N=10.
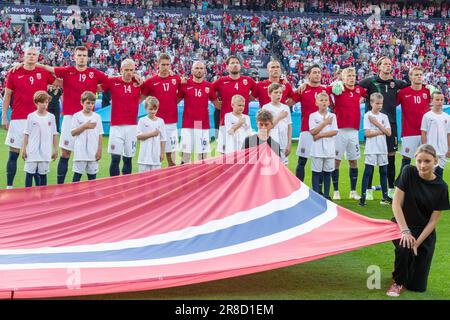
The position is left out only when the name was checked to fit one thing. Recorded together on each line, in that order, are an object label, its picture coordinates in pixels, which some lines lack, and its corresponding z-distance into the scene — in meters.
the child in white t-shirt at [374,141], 9.35
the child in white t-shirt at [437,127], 9.34
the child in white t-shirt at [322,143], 9.15
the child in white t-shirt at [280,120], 8.98
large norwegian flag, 4.95
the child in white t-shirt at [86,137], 8.51
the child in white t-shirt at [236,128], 8.70
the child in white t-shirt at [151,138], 8.66
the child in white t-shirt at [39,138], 8.45
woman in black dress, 5.46
